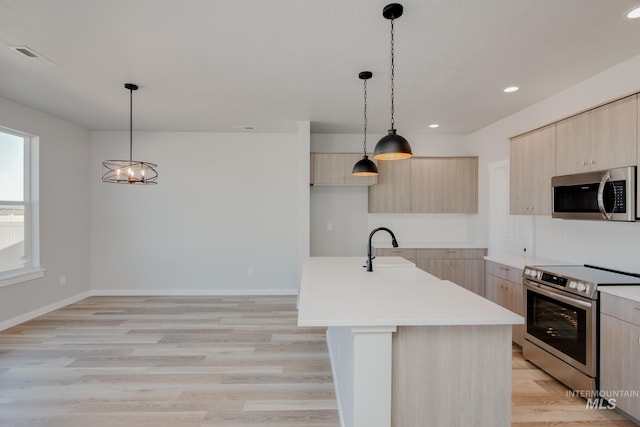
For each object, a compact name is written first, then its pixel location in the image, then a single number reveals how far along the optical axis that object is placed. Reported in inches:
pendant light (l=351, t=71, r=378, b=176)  130.0
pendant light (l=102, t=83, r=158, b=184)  117.0
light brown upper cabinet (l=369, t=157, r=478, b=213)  194.2
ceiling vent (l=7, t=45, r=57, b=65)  95.4
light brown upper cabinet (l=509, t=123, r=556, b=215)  119.7
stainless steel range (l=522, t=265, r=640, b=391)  87.8
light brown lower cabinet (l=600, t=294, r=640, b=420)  77.9
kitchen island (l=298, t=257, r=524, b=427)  59.9
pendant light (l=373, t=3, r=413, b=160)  87.0
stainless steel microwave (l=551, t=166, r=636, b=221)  86.8
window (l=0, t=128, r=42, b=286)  147.6
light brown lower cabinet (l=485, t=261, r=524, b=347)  121.9
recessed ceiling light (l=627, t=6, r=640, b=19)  75.9
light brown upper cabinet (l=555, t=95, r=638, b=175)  87.7
